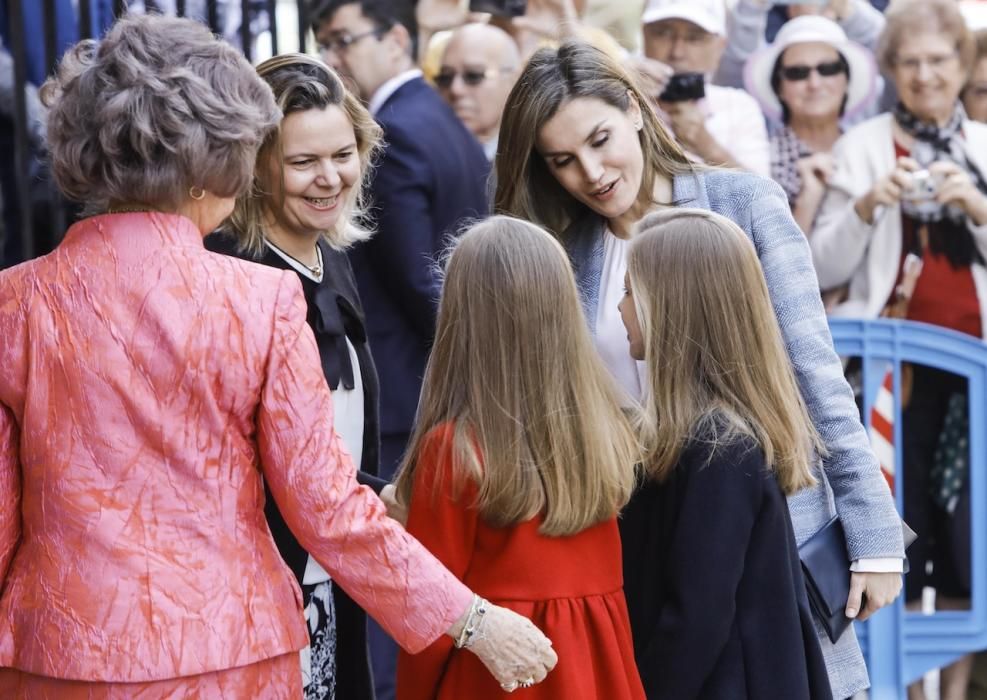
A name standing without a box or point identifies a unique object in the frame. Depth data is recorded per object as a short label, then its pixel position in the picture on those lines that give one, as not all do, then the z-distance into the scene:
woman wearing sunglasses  9.90
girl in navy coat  4.89
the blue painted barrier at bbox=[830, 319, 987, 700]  8.57
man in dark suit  8.24
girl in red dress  4.81
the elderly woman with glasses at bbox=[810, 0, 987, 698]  9.35
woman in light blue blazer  5.52
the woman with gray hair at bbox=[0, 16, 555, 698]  4.05
